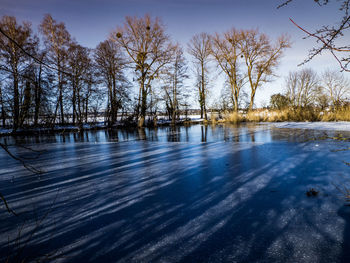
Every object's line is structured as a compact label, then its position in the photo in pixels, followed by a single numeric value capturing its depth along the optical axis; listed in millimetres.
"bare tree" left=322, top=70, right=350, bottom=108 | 23775
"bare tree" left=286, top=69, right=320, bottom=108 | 27781
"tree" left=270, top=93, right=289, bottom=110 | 31928
